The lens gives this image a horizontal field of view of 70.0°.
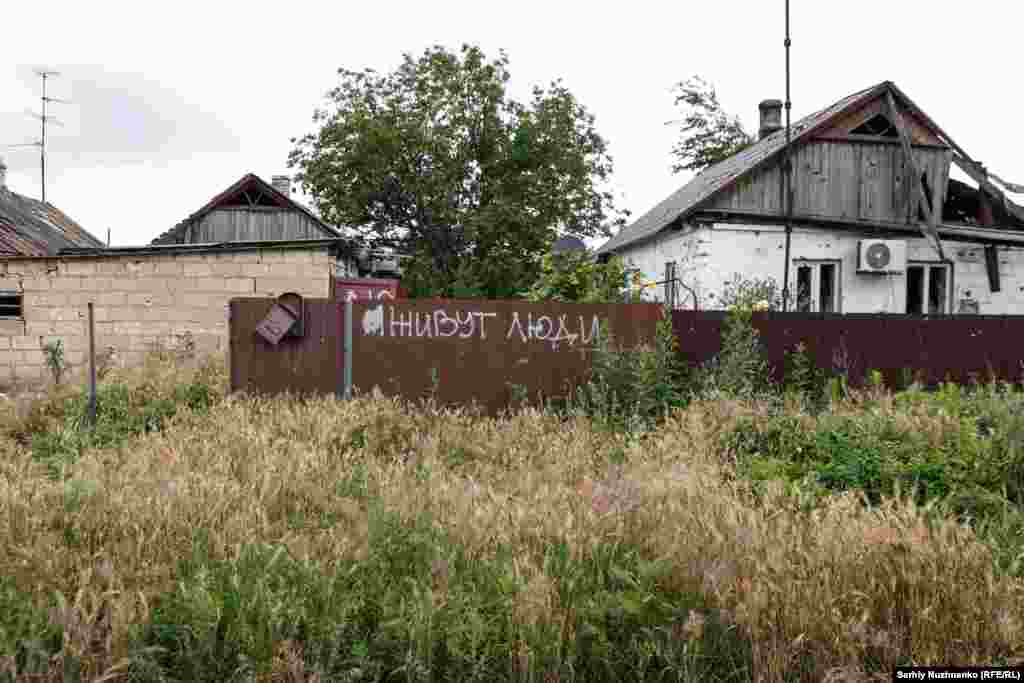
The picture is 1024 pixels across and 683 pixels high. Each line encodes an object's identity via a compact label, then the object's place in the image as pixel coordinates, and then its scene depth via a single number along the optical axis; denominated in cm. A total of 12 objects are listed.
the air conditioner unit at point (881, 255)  1580
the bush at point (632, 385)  669
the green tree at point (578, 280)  948
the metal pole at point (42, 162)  3488
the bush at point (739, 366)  707
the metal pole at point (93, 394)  727
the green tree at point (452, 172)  2592
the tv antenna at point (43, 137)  3020
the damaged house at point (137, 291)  1244
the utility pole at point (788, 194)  1550
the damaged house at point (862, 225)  1585
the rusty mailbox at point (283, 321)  750
